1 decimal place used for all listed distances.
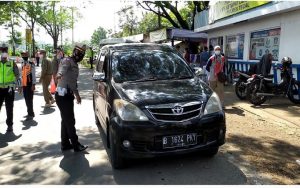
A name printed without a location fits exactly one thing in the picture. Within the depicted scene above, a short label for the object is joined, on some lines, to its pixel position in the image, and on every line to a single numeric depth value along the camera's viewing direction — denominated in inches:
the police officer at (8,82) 195.3
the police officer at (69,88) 150.6
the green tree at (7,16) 665.8
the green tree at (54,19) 1193.2
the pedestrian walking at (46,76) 280.5
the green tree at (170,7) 681.8
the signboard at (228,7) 347.0
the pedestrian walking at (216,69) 242.0
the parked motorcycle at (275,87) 256.5
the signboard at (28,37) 635.9
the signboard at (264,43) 339.1
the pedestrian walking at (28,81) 236.2
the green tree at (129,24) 1399.0
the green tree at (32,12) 994.2
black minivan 120.0
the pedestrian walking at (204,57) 429.1
